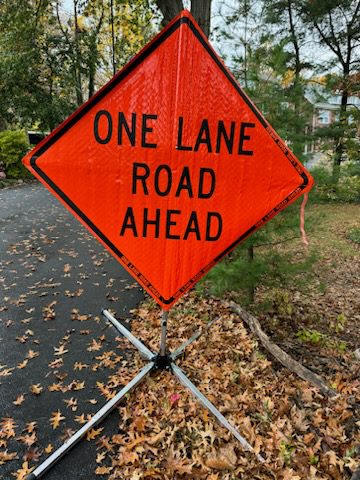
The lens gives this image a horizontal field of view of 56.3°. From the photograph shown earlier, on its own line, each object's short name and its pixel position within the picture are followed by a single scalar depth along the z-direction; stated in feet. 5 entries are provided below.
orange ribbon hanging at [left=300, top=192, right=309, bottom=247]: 7.97
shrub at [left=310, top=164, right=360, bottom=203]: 13.14
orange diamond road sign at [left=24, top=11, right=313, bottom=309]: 6.84
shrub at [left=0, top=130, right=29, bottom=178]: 50.42
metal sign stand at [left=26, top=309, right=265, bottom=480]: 7.79
